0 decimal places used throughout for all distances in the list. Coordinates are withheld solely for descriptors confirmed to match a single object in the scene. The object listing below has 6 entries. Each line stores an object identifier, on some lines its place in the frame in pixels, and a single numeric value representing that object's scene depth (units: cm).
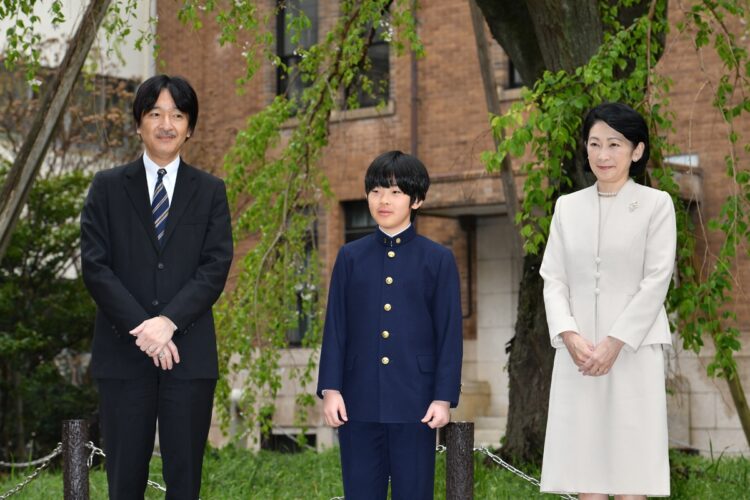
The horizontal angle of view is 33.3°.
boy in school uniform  502
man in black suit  499
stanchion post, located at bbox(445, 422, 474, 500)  529
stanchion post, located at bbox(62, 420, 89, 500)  576
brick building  1554
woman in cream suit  504
